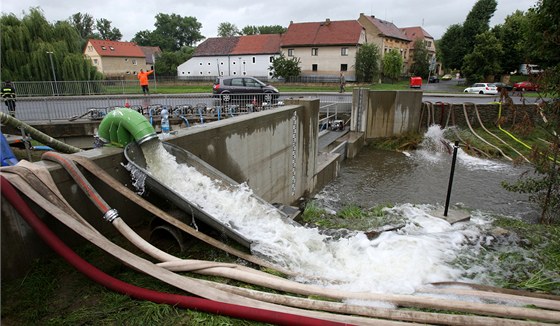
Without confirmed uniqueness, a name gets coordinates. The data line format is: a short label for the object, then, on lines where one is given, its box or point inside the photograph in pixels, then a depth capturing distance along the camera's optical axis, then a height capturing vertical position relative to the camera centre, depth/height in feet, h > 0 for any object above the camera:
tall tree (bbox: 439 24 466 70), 186.50 +16.59
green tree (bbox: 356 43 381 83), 157.48 +7.31
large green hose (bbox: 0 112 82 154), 16.81 -2.77
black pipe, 23.76 -6.68
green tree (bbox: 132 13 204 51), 341.00 +49.60
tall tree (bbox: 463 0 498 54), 181.98 +30.87
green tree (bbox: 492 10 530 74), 151.84 +16.48
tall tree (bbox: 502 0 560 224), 24.59 -2.45
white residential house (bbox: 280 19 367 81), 171.63 +16.94
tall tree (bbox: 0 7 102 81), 84.69 +7.98
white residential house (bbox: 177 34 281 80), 190.94 +13.33
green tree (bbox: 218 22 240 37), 363.15 +54.02
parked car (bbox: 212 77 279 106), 64.95 -1.16
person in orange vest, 68.02 +0.33
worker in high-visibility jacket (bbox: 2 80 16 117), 47.24 -1.92
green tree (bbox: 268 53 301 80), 154.10 +5.49
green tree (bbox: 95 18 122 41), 351.01 +53.50
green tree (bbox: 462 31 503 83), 148.25 +8.12
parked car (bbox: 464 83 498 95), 116.98 -4.28
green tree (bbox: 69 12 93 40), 334.24 +58.53
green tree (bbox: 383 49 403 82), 166.74 +7.29
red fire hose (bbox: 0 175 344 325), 9.49 -6.26
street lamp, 83.83 +6.72
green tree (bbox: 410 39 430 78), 202.59 +10.54
